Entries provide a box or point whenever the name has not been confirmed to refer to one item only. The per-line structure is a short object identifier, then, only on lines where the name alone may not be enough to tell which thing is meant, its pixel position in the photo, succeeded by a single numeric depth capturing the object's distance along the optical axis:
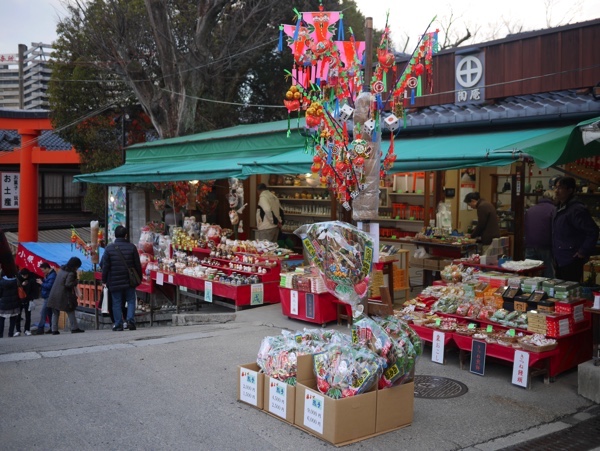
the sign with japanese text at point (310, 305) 8.95
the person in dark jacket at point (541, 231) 8.94
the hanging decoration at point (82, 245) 15.12
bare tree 20.14
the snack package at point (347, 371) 4.75
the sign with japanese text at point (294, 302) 9.25
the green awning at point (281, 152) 6.65
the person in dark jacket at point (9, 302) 12.01
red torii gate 25.05
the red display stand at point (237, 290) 10.50
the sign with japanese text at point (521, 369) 6.14
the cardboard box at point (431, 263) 11.36
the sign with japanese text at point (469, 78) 10.43
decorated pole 6.36
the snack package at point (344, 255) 5.20
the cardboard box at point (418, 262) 11.55
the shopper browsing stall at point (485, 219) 10.77
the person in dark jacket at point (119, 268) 10.41
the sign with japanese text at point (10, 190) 27.23
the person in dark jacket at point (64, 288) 11.15
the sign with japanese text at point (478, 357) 6.57
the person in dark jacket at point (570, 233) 7.61
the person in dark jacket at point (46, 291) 12.37
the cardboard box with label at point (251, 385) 5.48
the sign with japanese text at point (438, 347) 6.97
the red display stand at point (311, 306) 8.89
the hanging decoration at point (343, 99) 6.44
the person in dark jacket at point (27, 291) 13.15
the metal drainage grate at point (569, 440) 4.99
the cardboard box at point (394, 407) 4.96
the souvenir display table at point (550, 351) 6.34
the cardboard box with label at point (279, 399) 5.12
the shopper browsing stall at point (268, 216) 13.34
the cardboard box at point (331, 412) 4.72
